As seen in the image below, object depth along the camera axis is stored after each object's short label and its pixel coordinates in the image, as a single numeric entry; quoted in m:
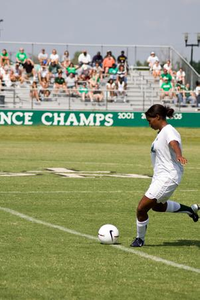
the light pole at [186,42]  63.91
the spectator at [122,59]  50.94
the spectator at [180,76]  50.25
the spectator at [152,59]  51.78
